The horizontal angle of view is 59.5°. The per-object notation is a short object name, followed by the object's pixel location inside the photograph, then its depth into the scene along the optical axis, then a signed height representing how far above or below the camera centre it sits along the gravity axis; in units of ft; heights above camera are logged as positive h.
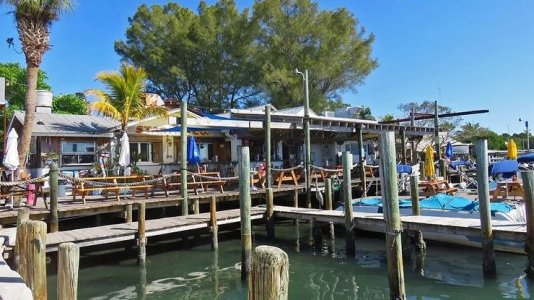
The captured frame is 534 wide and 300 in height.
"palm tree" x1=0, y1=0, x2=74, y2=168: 54.46 +16.69
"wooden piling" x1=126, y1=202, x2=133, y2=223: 42.63 -4.01
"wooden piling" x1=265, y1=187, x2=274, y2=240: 47.37 -4.92
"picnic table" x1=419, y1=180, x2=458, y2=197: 56.03 -3.66
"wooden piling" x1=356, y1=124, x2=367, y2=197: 63.02 -1.59
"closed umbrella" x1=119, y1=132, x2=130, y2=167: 52.44 +1.70
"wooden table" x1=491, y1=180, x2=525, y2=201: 47.42 -3.41
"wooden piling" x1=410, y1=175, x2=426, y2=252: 40.40 -4.35
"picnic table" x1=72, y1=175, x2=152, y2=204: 43.15 -1.71
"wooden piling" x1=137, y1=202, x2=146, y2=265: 36.52 -5.35
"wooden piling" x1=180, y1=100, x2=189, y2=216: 46.73 +0.66
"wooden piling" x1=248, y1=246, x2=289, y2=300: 10.76 -2.61
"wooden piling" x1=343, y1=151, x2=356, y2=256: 39.30 -2.42
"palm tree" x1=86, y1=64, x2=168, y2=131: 64.69 +10.67
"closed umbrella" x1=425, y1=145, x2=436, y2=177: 64.28 -0.89
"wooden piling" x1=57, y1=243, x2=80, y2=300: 17.58 -3.88
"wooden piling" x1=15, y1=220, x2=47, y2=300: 20.26 -3.84
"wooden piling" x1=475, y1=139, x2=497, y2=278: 30.81 -2.65
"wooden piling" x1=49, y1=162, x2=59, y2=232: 37.20 -2.26
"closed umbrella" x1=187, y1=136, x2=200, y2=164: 56.49 +1.63
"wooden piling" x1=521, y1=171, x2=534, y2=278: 29.27 -3.36
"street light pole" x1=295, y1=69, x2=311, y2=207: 56.80 +2.06
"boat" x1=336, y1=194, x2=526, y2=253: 37.88 -4.77
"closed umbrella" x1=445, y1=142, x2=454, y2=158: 88.63 +1.52
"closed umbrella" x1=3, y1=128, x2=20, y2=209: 43.65 +1.70
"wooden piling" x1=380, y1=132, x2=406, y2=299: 26.48 -3.22
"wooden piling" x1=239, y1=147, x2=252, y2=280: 33.86 -3.31
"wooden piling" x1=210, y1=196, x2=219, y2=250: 41.81 -5.35
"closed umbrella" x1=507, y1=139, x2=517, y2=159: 72.50 +0.93
